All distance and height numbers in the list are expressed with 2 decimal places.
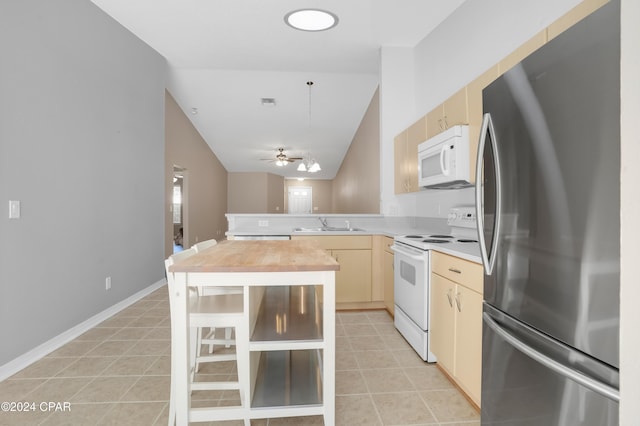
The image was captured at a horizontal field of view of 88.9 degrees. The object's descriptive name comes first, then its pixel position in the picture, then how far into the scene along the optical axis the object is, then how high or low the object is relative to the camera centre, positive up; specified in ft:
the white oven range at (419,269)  7.40 -1.45
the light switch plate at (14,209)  7.14 +0.03
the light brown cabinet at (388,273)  10.52 -2.09
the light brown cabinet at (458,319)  5.54 -2.08
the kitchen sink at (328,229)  12.10 -0.72
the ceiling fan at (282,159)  26.21 +4.13
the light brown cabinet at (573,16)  4.22 +2.73
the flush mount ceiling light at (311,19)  10.37 +6.30
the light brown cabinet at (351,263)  11.41 -1.85
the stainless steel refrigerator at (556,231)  2.61 -0.20
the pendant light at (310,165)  20.21 +2.84
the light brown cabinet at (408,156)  10.34 +1.91
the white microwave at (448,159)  7.58 +1.29
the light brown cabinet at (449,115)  7.67 +2.49
